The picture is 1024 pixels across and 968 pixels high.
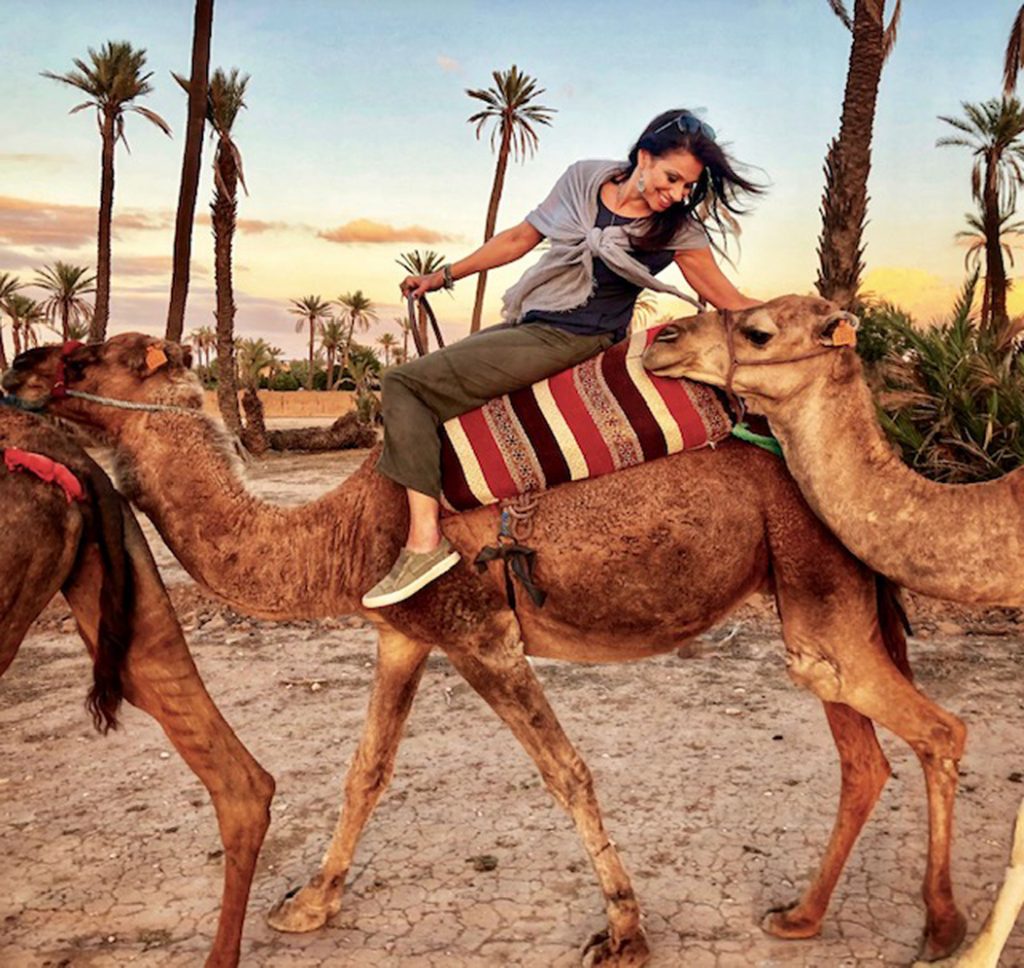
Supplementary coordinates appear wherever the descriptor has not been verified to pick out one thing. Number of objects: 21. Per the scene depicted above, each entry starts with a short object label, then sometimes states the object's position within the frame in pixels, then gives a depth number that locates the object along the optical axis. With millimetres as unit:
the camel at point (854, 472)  3113
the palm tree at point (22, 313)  62906
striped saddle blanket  3551
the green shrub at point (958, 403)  9883
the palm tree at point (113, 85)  32938
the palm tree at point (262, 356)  51850
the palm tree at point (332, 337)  67375
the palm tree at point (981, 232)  38566
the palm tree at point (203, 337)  86688
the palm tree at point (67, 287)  56156
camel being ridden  3566
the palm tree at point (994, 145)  36406
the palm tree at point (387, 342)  103562
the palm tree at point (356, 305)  83875
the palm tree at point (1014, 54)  26391
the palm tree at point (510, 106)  41406
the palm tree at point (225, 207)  28141
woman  3490
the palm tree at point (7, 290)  61400
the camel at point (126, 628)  3264
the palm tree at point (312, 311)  86188
